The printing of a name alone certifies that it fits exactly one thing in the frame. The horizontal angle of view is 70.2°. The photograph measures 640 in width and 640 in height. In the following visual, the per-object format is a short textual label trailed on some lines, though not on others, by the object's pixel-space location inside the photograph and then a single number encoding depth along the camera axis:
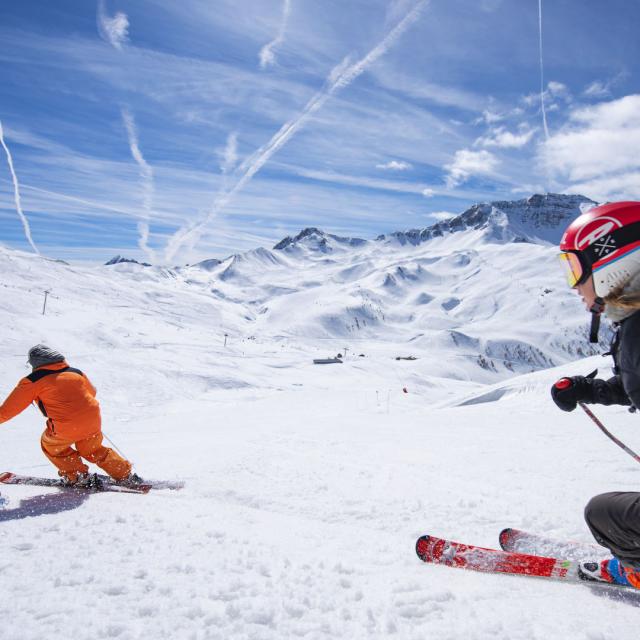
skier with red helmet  2.78
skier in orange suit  5.69
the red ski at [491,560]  3.45
